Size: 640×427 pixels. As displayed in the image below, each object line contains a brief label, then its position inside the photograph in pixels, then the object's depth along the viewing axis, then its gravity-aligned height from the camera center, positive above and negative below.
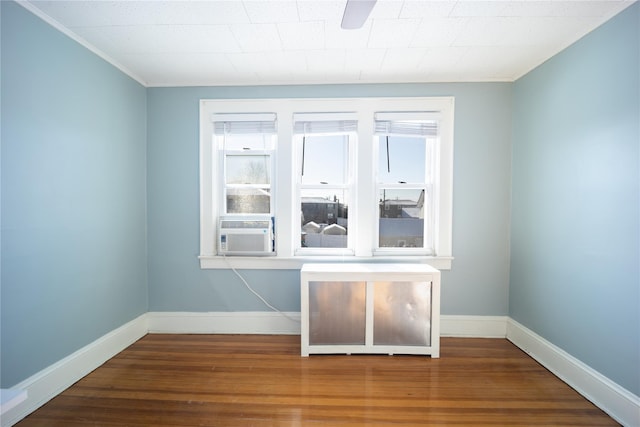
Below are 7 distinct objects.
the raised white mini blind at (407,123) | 2.84 +0.82
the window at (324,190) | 3.00 +0.13
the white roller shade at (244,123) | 2.90 +0.83
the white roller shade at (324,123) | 2.87 +0.82
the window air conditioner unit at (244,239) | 2.88 -0.40
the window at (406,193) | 2.96 +0.10
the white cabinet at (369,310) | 2.49 -0.98
